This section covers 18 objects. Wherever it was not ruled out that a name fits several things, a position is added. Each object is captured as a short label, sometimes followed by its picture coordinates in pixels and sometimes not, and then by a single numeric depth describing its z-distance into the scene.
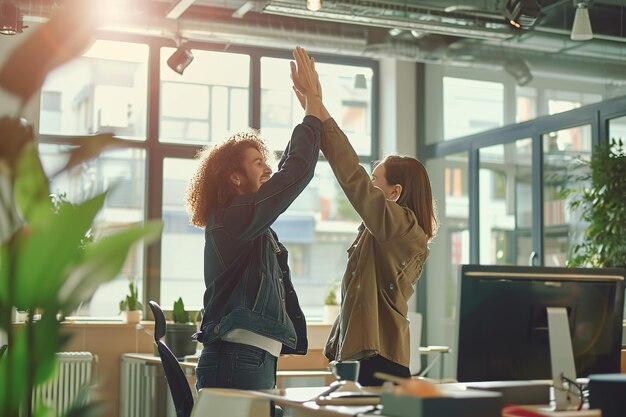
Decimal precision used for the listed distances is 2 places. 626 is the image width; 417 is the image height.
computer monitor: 2.07
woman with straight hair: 2.52
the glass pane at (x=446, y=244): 7.63
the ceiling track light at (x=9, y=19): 5.70
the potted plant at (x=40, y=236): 0.85
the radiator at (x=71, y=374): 6.26
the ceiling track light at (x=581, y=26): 5.76
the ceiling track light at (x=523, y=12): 6.33
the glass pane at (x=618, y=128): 5.83
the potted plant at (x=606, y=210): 5.37
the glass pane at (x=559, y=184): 6.20
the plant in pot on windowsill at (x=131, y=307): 6.81
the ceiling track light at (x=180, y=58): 6.73
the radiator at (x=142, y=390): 5.89
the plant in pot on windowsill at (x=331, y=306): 7.42
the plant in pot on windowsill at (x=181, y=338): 4.86
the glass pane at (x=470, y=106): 7.20
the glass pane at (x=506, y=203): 6.76
